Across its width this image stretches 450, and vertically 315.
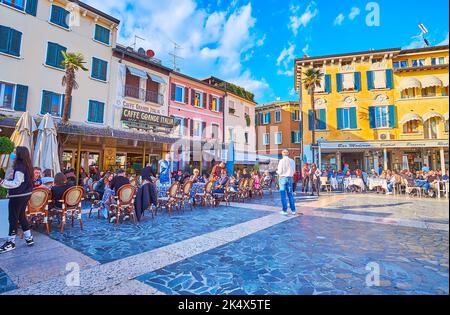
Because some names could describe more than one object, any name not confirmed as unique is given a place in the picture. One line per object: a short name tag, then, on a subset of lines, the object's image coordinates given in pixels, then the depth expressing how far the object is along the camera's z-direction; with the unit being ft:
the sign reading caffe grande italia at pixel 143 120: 49.90
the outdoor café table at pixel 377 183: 40.97
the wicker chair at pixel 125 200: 18.90
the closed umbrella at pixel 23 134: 22.60
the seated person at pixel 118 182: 19.98
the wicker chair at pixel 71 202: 16.74
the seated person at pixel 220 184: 28.59
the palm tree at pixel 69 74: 34.50
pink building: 61.57
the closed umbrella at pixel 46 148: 24.12
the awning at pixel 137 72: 51.47
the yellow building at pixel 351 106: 51.76
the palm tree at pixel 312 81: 58.65
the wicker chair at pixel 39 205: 15.16
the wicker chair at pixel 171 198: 23.79
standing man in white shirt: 22.09
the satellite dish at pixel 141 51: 61.31
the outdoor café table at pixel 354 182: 46.14
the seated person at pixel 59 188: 17.15
